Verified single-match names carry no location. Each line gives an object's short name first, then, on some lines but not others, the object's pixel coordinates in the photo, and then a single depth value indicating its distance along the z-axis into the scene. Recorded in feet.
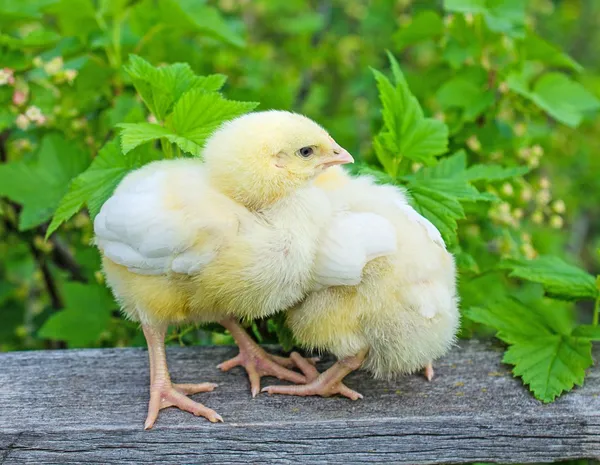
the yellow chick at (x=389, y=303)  2.48
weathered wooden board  2.49
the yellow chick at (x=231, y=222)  2.44
